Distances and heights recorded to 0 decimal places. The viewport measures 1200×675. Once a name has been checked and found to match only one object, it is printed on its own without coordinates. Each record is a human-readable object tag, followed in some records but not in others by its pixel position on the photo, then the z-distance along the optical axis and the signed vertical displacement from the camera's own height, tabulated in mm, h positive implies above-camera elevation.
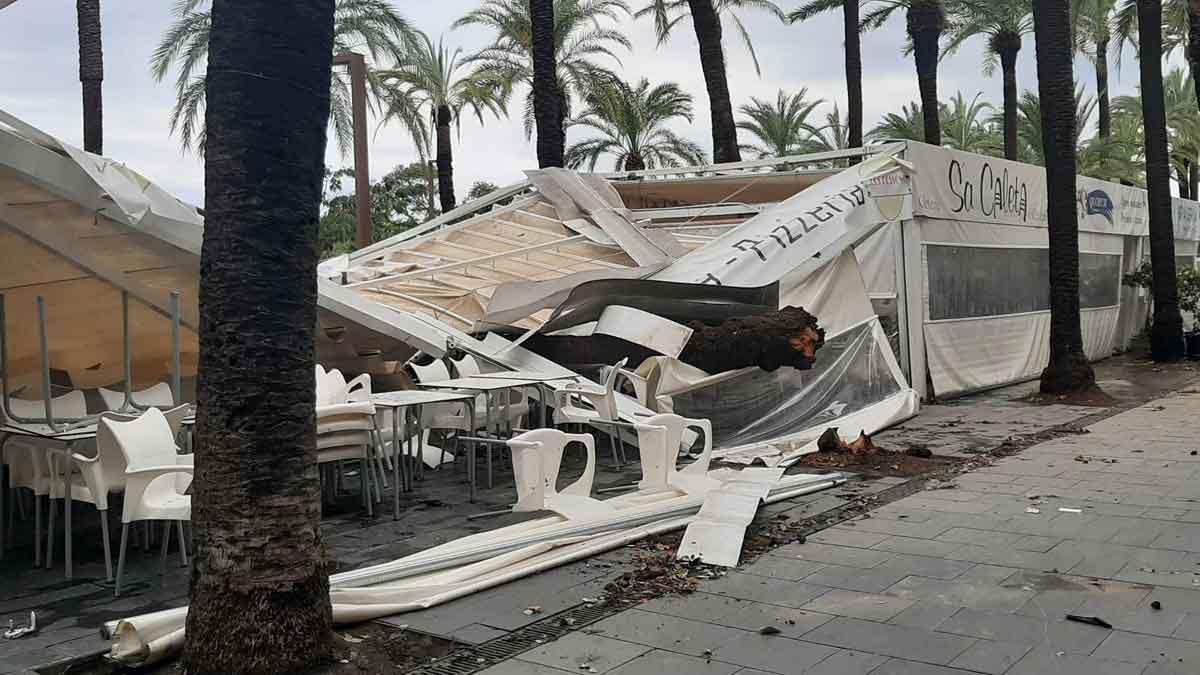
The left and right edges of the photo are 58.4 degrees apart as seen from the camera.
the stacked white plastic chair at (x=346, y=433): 6570 -404
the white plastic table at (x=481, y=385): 8008 -165
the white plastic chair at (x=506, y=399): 9148 -338
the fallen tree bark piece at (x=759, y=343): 9945 +97
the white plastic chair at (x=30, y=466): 6035 -507
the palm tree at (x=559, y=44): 27219 +8240
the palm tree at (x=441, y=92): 26391 +7224
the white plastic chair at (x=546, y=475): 6383 -694
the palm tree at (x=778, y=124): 32844 +7059
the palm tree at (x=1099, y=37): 28531 +9484
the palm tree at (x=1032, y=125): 35062 +7311
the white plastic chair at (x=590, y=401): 8164 -348
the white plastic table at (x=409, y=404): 7105 -252
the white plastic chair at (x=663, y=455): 7430 -684
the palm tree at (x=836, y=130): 37181 +7757
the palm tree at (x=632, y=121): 27938 +6293
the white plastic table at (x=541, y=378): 8812 -149
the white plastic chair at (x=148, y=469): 5223 -459
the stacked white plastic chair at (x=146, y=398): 7898 -173
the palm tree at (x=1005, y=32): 28936 +8862
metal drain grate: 4395 -1219
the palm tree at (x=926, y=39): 26328 +7805
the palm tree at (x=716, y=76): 19844 +5231
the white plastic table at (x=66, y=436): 5574 -307
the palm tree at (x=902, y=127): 34438 +7294
